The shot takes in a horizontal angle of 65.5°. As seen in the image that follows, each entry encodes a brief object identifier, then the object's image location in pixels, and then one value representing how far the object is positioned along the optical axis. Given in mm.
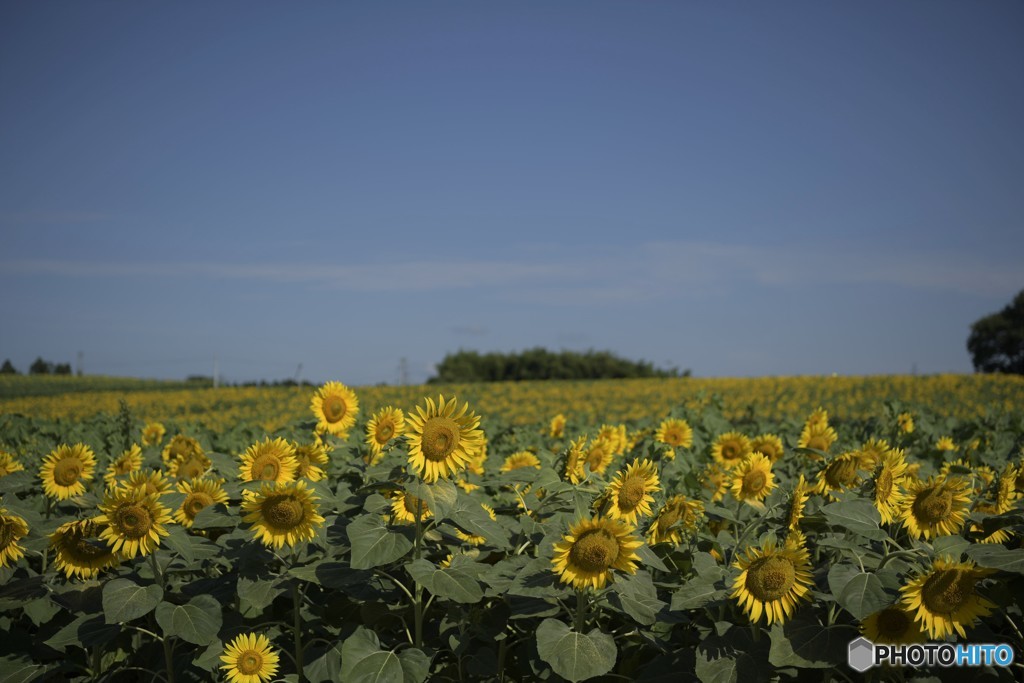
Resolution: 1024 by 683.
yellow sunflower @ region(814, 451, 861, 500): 4031
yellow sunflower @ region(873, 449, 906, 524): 3538
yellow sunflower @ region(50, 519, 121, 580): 3861
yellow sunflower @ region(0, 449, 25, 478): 5100
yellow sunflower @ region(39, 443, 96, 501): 4668
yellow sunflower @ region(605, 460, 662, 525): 3547
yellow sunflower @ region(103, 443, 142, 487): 5238
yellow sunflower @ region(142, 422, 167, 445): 7469
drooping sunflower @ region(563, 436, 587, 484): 3629
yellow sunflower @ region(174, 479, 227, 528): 4176
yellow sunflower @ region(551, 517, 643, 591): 3010
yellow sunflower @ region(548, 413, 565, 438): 7793
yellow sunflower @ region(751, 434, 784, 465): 5395
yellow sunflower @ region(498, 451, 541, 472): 4918
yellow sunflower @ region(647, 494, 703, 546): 3807
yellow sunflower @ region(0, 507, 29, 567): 3967
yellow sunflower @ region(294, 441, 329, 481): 4070
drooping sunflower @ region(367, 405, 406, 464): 4312
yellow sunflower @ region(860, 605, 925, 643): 3068
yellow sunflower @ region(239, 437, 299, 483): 3889
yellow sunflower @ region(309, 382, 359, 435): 4918
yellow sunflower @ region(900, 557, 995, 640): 2939
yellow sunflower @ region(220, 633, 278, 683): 3682
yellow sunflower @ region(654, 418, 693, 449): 5955
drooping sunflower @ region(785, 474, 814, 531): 3566
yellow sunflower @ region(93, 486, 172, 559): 3607
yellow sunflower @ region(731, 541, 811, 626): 2957
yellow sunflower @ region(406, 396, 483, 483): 3275
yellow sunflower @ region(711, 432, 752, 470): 5625
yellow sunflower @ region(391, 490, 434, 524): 3475
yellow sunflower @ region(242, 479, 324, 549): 3555
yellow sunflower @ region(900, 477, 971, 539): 3463
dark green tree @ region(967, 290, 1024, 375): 57719
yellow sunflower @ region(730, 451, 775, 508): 4324
